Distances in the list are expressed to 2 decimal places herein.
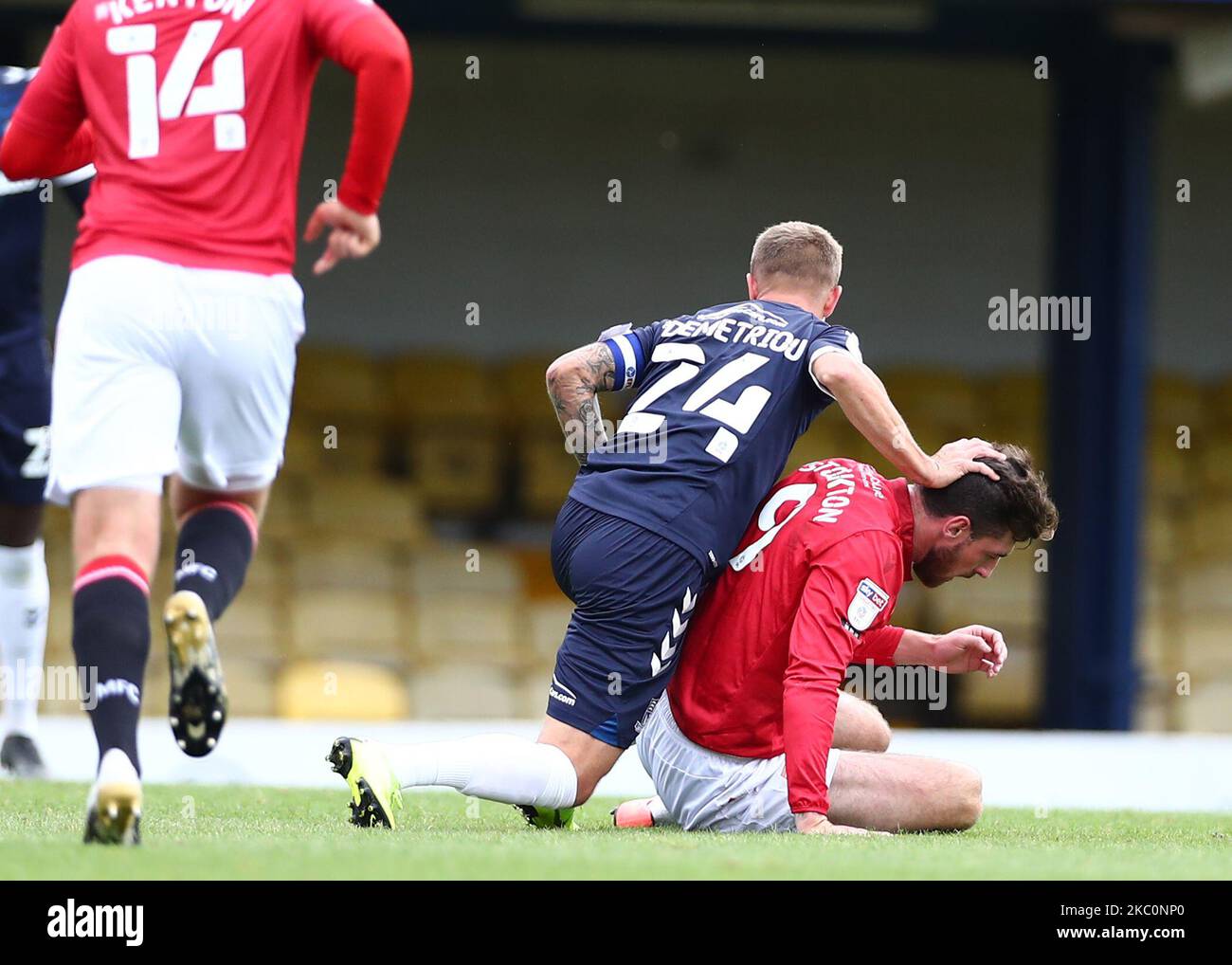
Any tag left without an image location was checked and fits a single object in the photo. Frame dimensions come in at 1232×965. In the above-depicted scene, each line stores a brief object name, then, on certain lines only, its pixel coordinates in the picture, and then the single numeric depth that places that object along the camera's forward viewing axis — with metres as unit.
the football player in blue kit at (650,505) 6.34
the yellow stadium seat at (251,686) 14.07
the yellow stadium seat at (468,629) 14.79
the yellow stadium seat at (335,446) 15.75
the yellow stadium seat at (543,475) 16.08
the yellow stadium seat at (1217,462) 16.28
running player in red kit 5.26
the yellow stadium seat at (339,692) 13.95
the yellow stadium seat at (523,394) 16.25
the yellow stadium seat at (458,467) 15.99
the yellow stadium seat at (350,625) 14.52
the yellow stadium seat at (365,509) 15.34
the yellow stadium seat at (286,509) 15.30
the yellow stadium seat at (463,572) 15.17
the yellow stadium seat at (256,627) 14.40
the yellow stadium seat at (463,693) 14.50
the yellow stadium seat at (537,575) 15.26
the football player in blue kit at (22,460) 8.76
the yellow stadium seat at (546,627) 14.84
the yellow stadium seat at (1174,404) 16.48
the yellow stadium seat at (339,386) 16.00
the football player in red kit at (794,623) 6.41
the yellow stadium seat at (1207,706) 14.87
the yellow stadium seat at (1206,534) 15.87
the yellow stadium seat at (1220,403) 16.78
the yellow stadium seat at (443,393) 16.11
